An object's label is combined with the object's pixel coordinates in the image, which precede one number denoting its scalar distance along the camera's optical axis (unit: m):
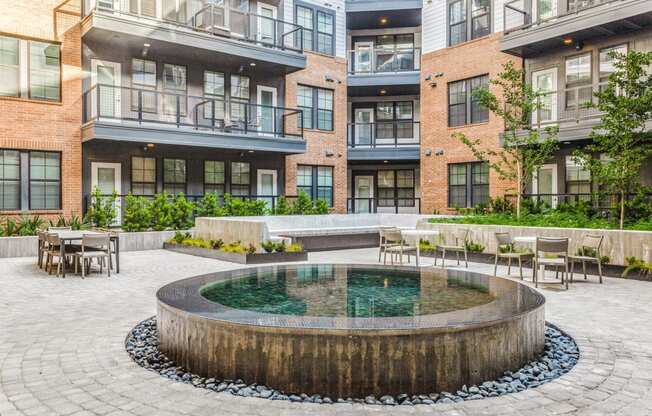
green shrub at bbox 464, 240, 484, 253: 12.45
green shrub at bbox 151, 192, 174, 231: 15.42
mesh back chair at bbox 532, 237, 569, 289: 8.48
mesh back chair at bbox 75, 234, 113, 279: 9.67
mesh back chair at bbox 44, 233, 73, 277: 9.88
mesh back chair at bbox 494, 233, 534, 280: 9.79
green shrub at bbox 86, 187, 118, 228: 14.89
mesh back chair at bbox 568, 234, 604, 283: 9.14
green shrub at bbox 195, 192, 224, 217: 16.66
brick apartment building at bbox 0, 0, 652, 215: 15.13
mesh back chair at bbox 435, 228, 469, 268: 12.29
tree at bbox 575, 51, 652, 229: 11.12
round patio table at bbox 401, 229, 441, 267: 11.80
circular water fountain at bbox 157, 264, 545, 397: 3.82
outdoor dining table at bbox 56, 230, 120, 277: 9.64
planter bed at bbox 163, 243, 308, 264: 11.73
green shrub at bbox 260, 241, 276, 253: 12.23
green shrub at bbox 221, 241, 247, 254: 12.18
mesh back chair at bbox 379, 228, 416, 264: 10.94
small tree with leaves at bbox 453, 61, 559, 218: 13.90
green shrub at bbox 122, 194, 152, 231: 15.00
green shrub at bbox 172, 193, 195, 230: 15.79
